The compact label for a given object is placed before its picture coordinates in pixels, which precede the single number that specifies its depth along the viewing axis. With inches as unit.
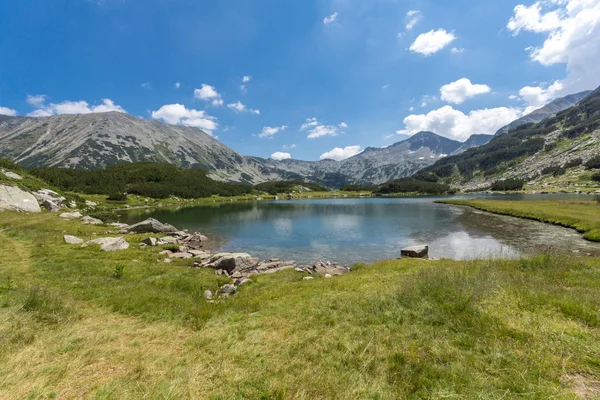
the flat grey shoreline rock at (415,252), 1235.9
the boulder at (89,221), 1909.1
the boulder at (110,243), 1106.7
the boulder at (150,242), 1383.9
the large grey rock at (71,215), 1967.5
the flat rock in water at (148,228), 1870.8
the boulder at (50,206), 2311.5
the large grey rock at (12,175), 2626.7
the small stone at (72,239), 1161.7
